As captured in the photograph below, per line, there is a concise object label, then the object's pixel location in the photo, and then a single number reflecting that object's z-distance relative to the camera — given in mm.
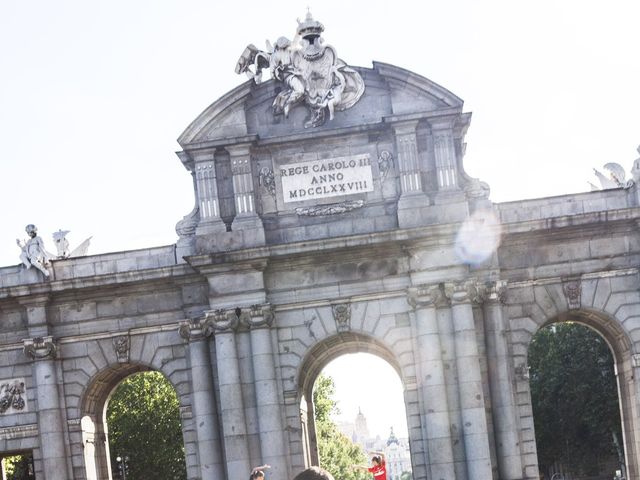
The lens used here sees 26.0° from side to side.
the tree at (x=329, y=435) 72250
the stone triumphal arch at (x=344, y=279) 31109
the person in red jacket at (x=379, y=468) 30719
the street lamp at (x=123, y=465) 53250
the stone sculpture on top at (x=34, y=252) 33094
